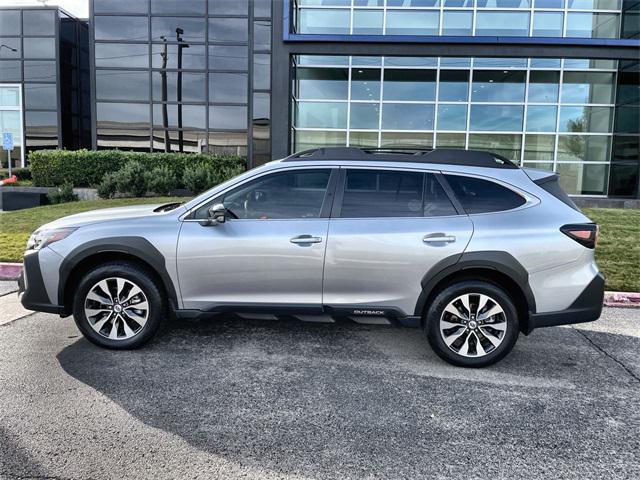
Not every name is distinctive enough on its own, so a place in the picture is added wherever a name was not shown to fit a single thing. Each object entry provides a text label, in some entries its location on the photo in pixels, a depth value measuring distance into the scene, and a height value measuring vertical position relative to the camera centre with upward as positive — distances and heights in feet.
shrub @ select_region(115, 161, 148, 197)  49.52 -1.84
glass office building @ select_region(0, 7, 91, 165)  71.72 +11.60
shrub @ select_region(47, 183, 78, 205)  49.83 -3.49
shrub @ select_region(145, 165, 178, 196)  49.75 -1.86
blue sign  52.65 +1.79
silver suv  13.88 -2.50
